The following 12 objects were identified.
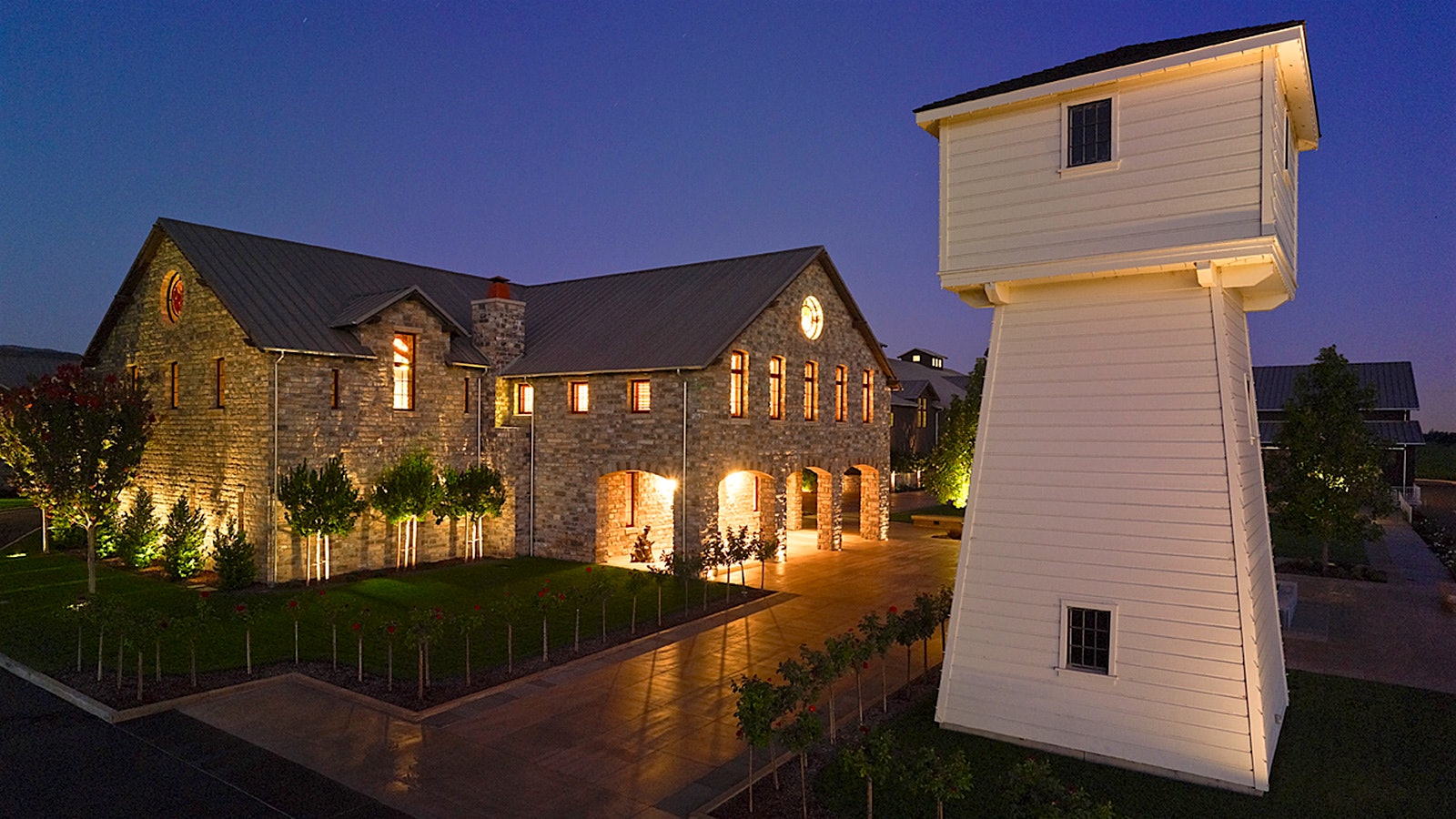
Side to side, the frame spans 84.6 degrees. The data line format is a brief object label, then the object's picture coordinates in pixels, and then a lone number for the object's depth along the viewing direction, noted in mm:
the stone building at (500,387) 21047
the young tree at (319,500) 19734
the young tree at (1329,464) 22344
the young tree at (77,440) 18297
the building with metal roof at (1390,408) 43406
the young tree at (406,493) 21844
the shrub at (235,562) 19500
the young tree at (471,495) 23344
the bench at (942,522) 33188
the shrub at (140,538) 22359
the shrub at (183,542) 20734
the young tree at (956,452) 30875
